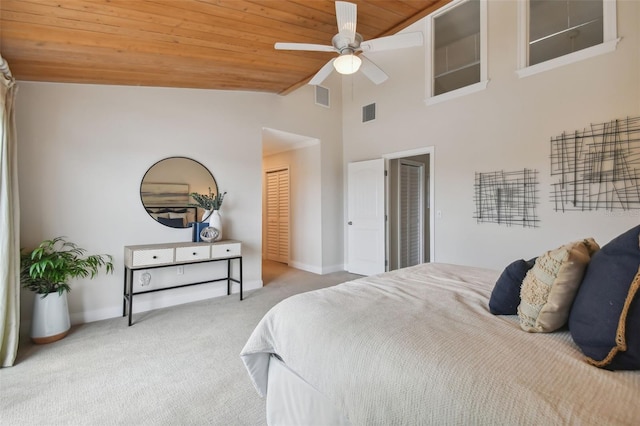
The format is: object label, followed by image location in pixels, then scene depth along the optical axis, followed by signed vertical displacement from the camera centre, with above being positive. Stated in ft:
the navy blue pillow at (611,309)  2.80 -1.06
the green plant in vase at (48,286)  8.40 -2.12
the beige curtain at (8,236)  7.14 -0.53
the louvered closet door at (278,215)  20.00 -0.27
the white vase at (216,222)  12.06 -0.40
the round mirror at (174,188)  11.34 +0.97
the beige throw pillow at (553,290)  3.70 -1.05
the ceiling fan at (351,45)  7.01 +4.13
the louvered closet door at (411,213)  17.85 -0.21
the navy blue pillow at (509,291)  4.40 -1.25
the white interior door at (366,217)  16.16 -0.40
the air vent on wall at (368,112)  16.71 +5.54
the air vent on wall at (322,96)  16.74 +6.52
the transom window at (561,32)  10.00 +6.43
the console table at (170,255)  9.94 -1.56
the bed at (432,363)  2.56 -1.61
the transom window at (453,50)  13.51 +7.76
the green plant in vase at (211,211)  12.00 +0.04
